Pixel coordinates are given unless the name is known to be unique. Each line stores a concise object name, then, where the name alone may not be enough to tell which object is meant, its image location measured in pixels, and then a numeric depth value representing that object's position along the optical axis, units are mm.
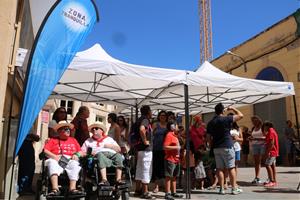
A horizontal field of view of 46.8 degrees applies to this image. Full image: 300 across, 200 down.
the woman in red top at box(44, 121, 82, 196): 5398
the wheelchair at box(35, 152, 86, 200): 5320
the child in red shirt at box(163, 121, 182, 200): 6766
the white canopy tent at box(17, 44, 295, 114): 7059
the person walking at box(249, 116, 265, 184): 9102
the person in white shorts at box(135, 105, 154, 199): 6770
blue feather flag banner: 4512
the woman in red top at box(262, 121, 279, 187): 8484
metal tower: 58875
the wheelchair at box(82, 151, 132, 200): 5523
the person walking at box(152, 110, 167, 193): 7344
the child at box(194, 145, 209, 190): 8070
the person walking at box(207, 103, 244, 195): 7250
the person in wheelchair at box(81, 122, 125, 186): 5680
